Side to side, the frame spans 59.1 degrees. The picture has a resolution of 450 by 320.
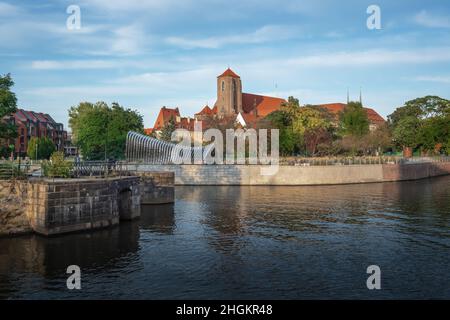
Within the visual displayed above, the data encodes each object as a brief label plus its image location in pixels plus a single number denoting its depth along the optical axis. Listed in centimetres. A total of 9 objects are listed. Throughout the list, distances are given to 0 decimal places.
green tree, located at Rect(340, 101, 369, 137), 9544
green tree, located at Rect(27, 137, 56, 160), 10114
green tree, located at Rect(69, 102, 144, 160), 7444
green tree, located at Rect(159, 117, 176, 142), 10200
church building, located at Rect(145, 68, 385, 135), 13925
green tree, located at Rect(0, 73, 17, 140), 3159
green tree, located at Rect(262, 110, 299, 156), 7619
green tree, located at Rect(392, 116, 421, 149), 10162
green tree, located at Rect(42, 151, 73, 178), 2584
